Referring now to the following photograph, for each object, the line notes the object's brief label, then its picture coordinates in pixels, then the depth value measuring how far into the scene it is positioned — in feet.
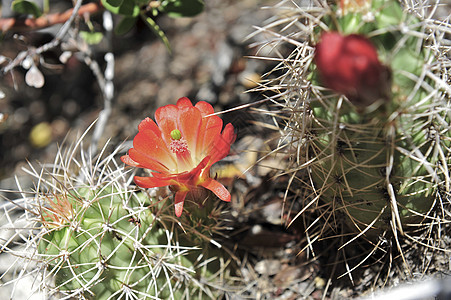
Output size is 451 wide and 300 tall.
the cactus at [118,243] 1.06
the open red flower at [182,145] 1.04
